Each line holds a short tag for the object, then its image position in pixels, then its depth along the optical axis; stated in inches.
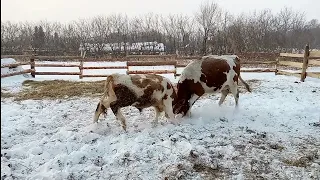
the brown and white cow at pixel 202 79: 241.0
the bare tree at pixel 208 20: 1306.6
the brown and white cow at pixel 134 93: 201.0
